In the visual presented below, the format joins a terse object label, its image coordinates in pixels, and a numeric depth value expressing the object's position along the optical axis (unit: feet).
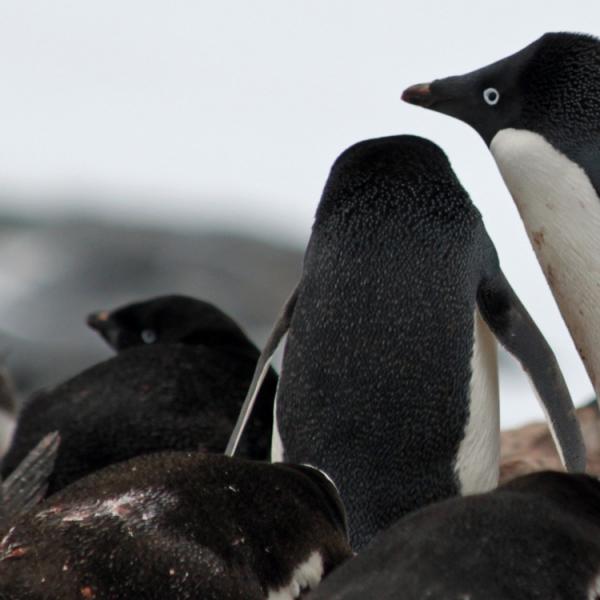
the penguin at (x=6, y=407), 39.50
